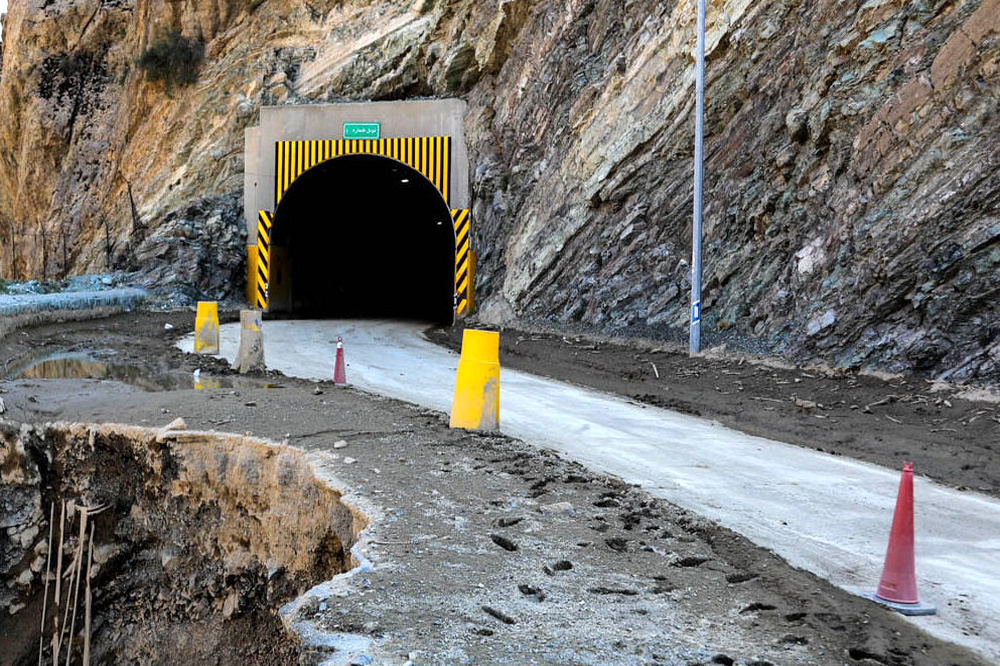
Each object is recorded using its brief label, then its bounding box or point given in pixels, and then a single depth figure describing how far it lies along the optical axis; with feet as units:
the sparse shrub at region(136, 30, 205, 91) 97.96
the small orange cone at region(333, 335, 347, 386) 35.40
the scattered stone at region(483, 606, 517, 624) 11.68
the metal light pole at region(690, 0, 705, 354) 41.96
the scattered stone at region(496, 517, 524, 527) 16.02
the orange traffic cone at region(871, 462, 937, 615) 13.07
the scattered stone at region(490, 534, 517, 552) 14.73
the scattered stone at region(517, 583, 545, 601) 12.67
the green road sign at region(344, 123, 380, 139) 76.54
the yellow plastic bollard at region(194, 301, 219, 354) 43.29
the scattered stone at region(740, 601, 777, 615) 12.52
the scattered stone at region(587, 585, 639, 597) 12.93
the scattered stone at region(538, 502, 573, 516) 16.96
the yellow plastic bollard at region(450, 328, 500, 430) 24.30
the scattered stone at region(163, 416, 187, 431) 24.25
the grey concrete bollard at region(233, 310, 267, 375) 37.40
